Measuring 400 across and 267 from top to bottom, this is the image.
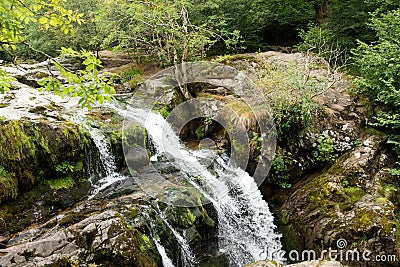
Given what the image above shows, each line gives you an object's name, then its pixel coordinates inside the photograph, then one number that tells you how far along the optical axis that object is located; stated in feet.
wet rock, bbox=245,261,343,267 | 12.00
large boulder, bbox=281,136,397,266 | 18.88
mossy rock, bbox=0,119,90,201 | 19.81
